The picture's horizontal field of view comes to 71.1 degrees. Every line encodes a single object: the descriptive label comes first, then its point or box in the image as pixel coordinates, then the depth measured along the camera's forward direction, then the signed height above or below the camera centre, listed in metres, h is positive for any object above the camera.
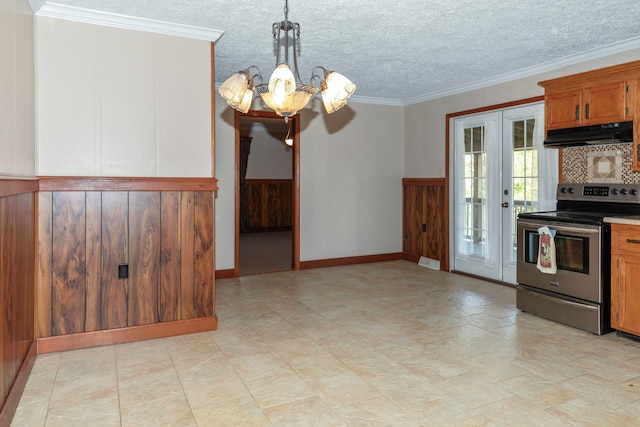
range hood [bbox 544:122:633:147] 3.70 +0.62
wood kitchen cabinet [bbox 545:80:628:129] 3.73 +0.90
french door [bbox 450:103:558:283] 4.86 +0.28
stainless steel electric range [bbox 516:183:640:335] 3.49 -0.42
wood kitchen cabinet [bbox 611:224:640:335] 3.30 -0.54
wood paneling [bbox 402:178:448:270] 6.18 -0.19
